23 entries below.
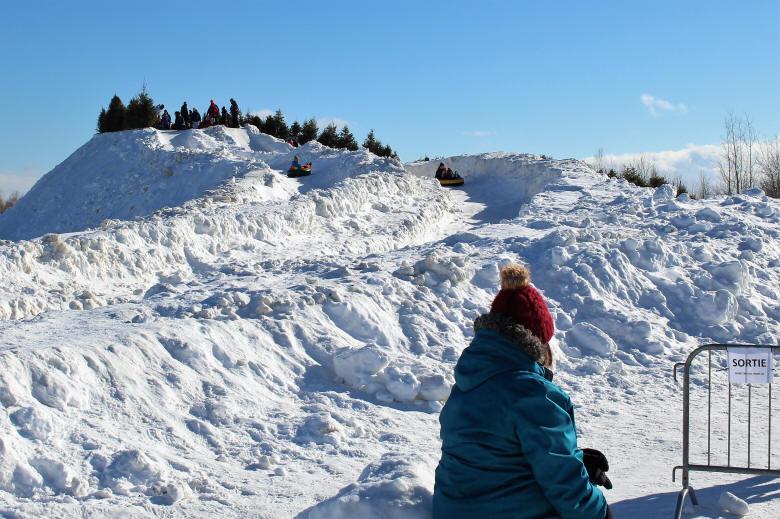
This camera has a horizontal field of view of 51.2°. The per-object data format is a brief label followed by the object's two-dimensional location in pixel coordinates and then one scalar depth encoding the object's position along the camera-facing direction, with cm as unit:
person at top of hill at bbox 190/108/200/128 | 3742
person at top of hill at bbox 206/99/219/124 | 3853
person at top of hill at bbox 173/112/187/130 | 3669
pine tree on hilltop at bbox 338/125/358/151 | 4412
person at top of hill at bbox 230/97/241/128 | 3753
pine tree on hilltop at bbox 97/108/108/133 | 4075
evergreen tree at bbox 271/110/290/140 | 4272
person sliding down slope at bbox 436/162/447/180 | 3047
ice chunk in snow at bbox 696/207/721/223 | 1526
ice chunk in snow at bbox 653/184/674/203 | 1812
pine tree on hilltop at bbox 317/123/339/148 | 4406
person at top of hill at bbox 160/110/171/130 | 3672
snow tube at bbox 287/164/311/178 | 2640
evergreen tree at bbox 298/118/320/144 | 4366
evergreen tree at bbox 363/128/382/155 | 4522
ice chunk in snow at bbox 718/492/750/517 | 539
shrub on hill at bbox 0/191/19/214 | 7206
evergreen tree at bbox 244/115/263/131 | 4252
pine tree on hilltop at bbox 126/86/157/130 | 4009
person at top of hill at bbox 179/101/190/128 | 3728
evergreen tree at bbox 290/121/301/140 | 4350
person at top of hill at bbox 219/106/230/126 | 3836
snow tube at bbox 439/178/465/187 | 2994
